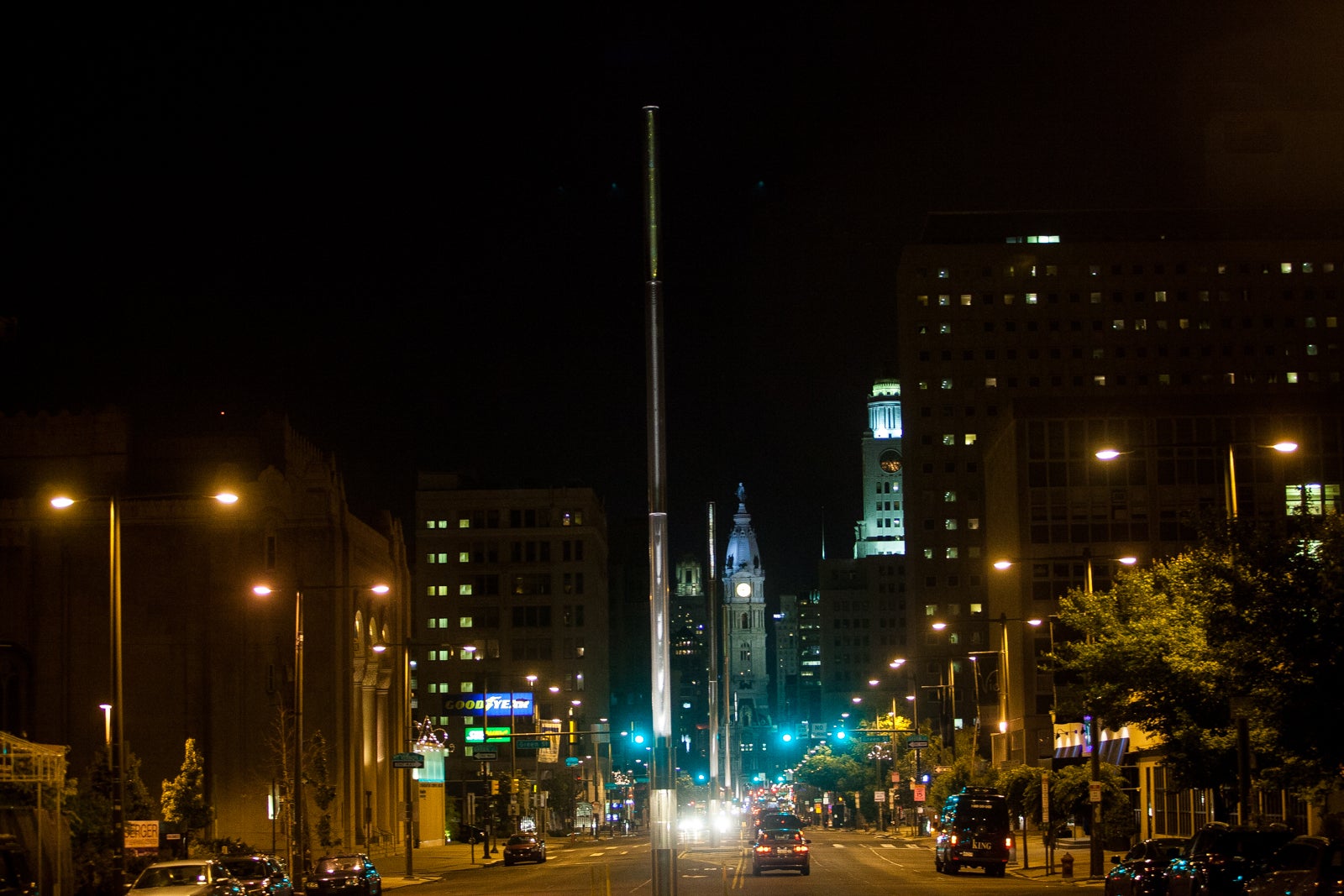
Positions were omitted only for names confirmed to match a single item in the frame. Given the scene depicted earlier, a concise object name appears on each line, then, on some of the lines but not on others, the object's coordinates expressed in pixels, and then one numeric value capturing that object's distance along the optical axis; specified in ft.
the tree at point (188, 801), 203.62
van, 194.08
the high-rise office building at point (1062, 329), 549.95
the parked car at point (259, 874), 131.95
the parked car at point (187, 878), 117.60
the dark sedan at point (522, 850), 260.42
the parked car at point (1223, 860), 97.96
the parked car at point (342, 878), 166.40
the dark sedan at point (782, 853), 186.70
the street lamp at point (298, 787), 164.25
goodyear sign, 317.83
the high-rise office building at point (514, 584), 600.80
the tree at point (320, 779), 260.01
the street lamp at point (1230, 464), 118.01
